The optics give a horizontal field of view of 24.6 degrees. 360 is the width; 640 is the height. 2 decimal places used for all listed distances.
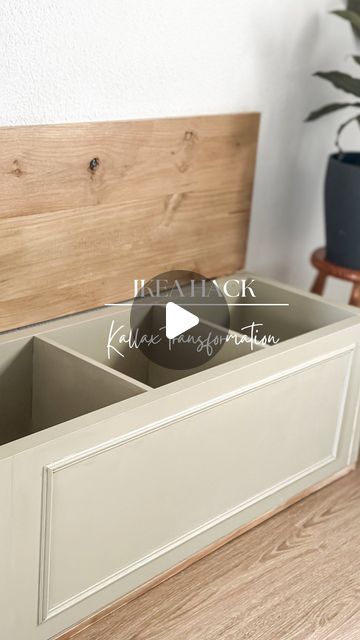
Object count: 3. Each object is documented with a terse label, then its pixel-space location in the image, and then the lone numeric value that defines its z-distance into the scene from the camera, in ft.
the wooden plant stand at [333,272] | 7.74
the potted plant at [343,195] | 7.43
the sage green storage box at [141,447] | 4.73
